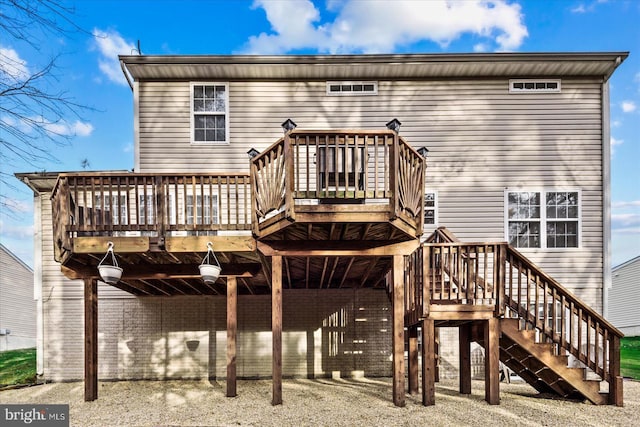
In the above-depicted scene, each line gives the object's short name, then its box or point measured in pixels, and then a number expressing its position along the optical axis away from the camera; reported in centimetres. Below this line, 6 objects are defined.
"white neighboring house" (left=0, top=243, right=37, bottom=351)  1980
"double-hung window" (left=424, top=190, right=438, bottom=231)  1073
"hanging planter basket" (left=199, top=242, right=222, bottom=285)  681
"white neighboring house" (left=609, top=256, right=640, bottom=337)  2145
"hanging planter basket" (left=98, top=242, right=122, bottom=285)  680
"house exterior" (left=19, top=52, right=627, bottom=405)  1053
